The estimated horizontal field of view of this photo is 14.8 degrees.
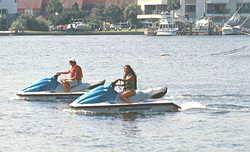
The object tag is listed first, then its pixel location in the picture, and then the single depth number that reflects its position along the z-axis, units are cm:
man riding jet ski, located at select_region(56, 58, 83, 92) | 4462
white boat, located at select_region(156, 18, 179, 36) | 18350
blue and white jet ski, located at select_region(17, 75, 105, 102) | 4469
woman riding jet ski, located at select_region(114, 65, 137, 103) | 3944
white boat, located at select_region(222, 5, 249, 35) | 17362
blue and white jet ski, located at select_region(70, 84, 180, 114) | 3931
